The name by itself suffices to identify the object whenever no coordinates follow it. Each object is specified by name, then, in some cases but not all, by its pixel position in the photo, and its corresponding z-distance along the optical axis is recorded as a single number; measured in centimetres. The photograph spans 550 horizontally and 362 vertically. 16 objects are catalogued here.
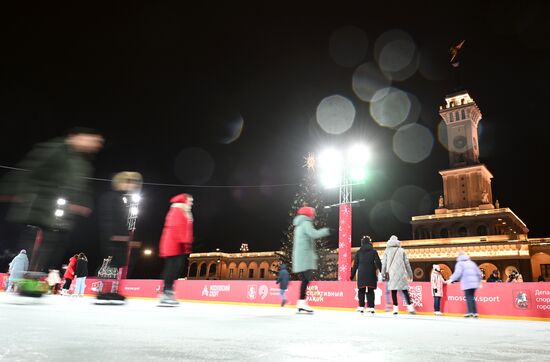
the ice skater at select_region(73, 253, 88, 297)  1435
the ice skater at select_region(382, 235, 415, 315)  889
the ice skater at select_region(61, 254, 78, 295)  1518
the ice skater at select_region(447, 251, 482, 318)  893
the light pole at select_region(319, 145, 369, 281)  1692
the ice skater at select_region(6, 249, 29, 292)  1014
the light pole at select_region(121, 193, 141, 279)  2016
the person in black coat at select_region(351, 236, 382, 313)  862
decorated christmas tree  3344
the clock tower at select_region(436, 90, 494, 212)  6278
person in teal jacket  669
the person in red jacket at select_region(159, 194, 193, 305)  573
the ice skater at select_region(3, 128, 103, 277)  434
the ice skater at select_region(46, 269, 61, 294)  1167
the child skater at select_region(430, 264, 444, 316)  1110
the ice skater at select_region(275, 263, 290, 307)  1274
